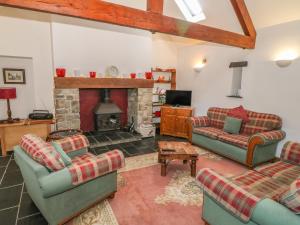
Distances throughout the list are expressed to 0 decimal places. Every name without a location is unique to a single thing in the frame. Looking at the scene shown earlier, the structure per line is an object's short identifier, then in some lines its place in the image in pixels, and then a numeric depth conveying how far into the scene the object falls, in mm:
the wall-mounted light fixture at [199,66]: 5511
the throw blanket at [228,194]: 1537
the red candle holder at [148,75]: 5273
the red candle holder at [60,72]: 4145
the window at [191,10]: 4693
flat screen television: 5543
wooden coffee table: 3100
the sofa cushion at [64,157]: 2130
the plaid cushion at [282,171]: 2278
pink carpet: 2213
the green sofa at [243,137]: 3411
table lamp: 3670
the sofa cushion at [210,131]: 4094
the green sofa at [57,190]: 1794
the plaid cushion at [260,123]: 3724
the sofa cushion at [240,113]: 4137
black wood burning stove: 4973
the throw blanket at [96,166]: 1967
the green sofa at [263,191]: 1427
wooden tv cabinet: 5195
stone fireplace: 4328
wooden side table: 3754
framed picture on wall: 4059
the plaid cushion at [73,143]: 2679
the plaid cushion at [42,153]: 1853
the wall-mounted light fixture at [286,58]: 3570
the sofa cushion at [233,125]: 4090
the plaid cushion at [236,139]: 3528
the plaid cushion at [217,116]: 4605
